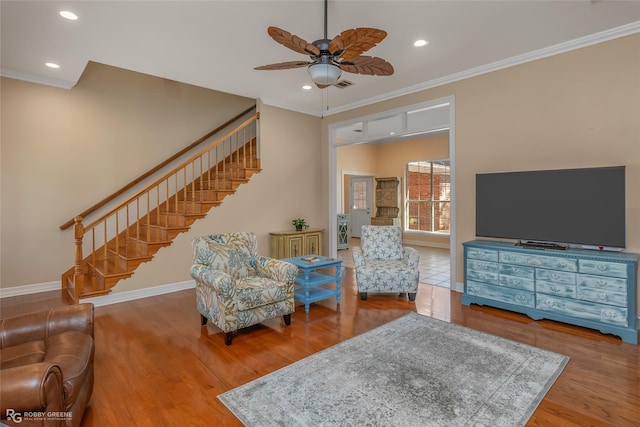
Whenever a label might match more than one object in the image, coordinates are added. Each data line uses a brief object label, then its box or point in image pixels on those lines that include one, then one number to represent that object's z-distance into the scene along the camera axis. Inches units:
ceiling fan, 92.9
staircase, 172.1
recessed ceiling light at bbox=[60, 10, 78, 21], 119.8
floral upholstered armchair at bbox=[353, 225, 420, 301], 171.9
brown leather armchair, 54.5
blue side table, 153.7
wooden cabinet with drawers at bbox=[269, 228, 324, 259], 234.8
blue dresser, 124.0
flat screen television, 133.5
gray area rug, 80.4
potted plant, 249.8
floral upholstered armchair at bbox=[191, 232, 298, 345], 120.6
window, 362.9
